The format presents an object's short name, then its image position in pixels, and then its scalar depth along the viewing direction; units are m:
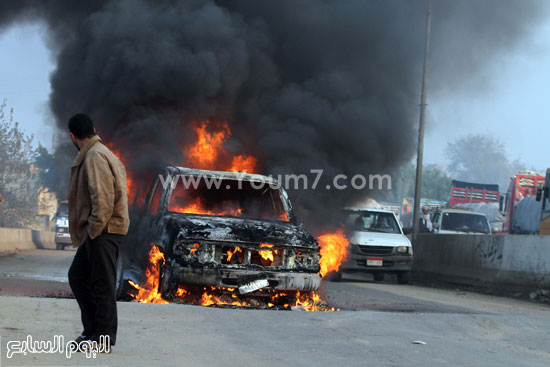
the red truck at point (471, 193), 38.67
